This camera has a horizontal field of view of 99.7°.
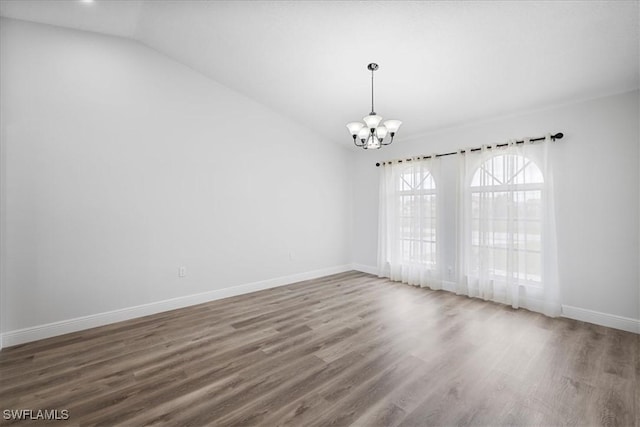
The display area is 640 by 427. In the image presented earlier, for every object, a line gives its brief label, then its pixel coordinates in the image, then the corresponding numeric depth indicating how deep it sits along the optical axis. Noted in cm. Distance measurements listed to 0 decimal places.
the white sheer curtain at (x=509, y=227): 352
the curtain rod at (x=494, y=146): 344
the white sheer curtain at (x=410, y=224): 472
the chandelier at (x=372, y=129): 294
